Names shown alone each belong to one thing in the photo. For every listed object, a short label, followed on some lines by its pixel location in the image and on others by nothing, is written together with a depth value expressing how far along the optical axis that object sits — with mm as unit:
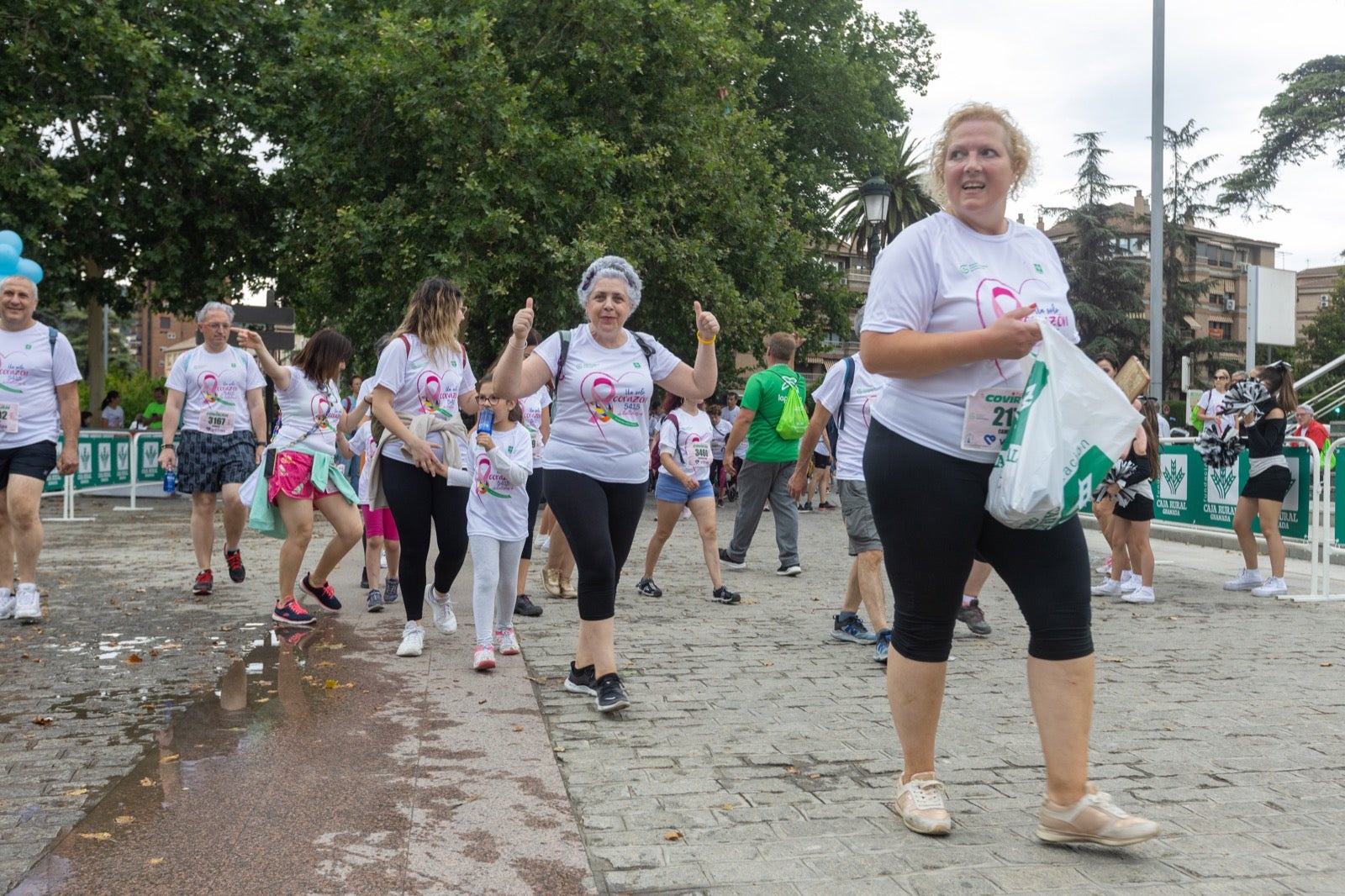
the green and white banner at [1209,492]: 13008
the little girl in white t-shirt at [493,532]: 6039
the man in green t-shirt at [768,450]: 9875
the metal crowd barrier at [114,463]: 20109
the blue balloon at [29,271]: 8414
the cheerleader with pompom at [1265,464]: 9664
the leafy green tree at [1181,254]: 59344
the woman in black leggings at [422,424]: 6387
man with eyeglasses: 8391
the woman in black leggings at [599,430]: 5086
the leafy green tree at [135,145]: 21250
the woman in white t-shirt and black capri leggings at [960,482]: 3299
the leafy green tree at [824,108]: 30484
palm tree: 55844
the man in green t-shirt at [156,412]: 25850
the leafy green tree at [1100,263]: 60250
